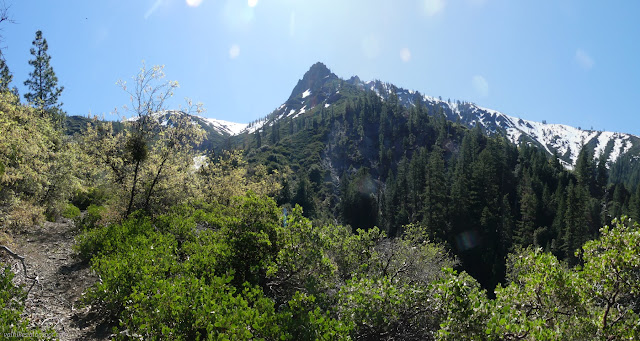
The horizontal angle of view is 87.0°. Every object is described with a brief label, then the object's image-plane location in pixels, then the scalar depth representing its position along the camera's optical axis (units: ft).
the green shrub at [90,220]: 50.49
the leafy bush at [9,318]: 15.21
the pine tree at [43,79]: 134.21
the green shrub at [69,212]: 70.18
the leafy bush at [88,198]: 90.79
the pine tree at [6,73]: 117.29
